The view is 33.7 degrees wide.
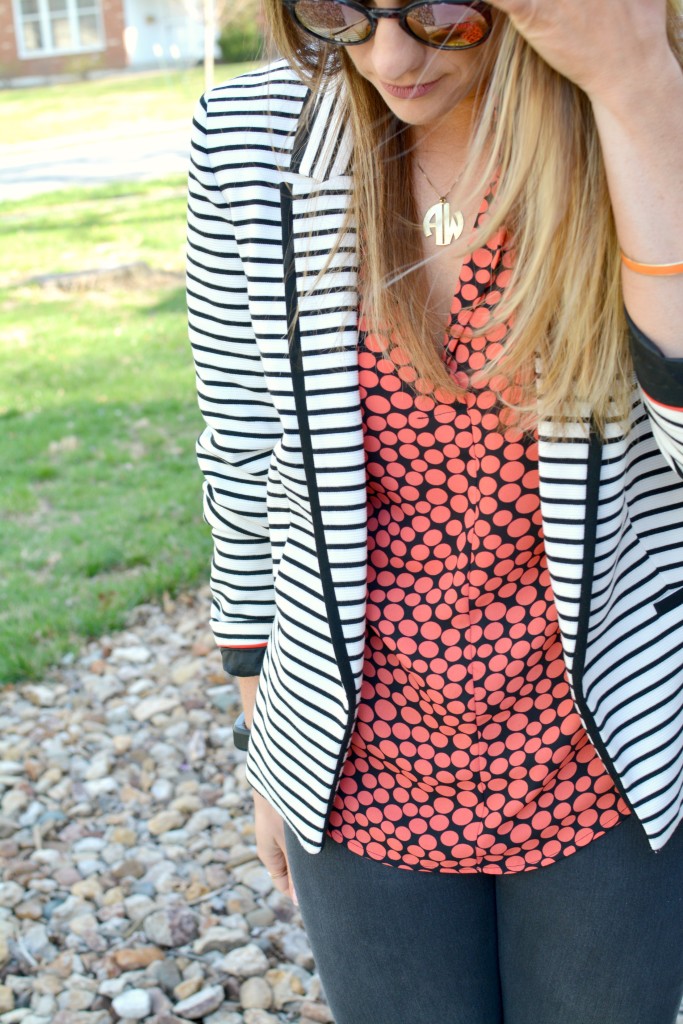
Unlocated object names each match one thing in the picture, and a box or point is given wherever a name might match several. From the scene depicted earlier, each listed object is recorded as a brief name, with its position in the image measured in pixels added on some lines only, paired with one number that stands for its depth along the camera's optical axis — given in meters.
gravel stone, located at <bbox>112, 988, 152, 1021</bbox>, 2.67
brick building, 32.47
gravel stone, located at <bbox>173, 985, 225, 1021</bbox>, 2.67
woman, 1.22
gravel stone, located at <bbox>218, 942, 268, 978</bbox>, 2.79
